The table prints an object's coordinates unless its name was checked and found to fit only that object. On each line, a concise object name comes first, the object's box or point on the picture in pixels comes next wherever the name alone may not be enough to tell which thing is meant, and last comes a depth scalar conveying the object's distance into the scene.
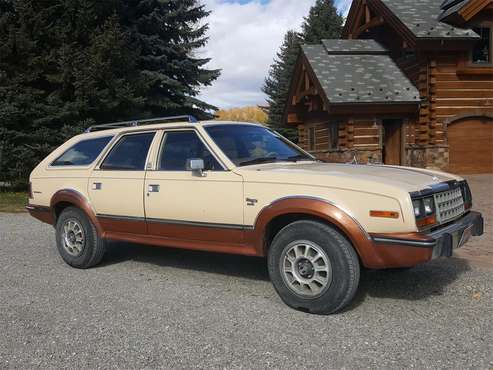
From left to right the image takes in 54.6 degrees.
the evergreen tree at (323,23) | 43.22
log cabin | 17.73
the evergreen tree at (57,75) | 15.41
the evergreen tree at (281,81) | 43.06
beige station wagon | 3.90
